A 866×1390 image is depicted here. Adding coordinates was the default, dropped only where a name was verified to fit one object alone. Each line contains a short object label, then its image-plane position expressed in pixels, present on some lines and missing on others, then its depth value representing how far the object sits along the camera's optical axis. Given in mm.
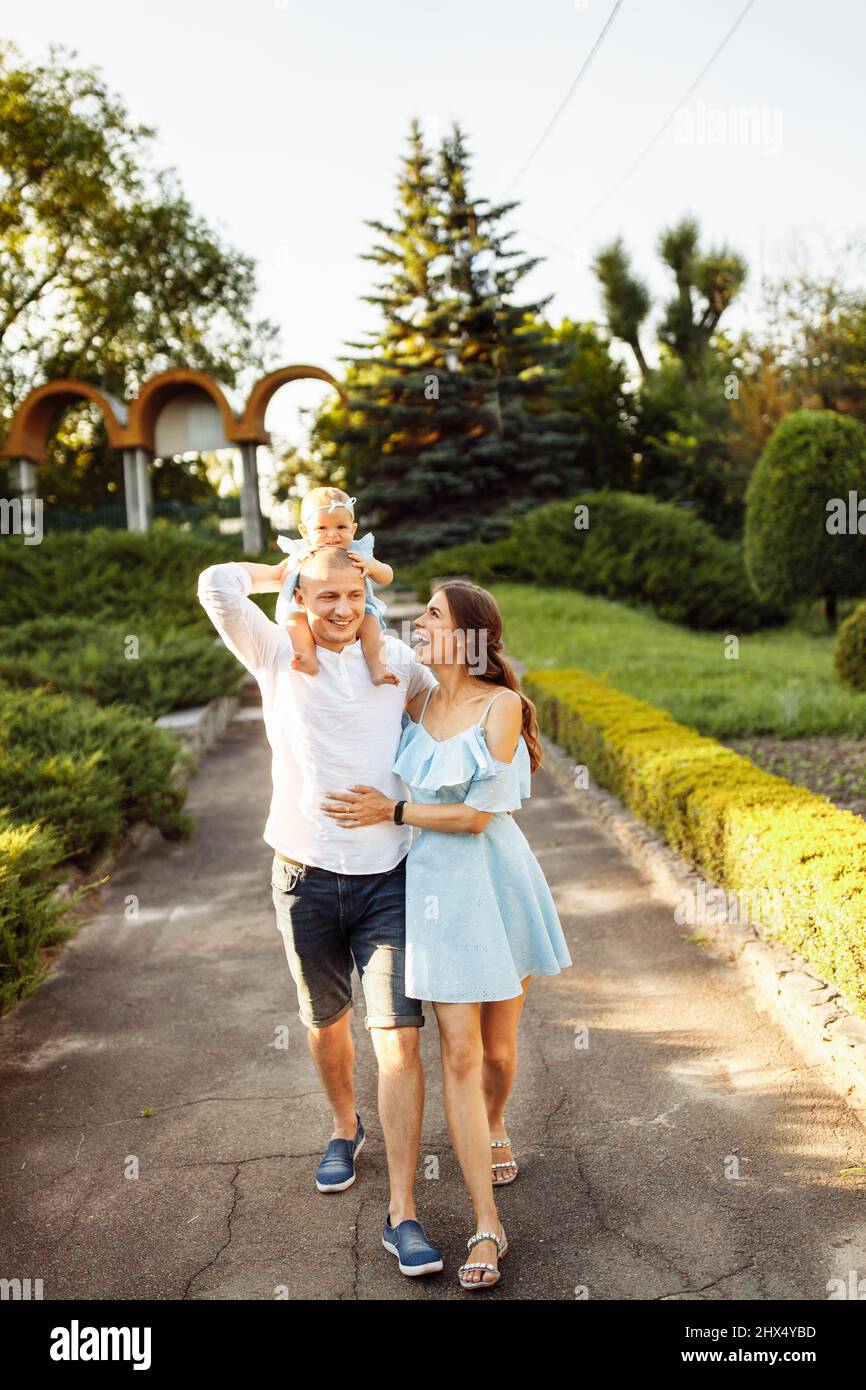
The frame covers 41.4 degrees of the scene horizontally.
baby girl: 3207
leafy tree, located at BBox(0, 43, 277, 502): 28125
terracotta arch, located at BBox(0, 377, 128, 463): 21906
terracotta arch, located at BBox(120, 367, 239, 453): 21500
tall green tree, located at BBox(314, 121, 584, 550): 27359
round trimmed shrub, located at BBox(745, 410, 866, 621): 18656
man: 3154
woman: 2963
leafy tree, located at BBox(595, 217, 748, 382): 34719
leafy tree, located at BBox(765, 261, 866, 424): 26094
